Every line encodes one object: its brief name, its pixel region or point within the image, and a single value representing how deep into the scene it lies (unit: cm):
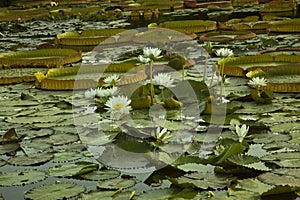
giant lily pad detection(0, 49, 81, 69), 916
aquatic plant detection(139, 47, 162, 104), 523
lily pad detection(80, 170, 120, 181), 399
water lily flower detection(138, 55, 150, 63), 569
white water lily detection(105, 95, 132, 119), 475
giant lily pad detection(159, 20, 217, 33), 1333
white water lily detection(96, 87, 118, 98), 546
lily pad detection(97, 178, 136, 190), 380
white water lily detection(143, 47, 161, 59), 523
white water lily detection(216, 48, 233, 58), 565
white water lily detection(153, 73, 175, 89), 520
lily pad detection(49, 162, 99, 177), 410
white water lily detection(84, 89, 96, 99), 554
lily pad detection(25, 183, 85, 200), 370
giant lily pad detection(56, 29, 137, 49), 1234
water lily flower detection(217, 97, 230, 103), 581
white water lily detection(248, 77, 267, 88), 583
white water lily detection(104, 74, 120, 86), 572
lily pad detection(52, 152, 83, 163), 443
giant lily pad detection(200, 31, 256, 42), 1136
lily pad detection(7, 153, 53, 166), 442
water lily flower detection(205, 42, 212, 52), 549
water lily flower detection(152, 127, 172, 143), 452
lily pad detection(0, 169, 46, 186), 399
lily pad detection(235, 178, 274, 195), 363
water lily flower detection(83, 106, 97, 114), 587
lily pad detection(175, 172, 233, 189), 370
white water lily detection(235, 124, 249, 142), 422
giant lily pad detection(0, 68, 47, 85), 789
